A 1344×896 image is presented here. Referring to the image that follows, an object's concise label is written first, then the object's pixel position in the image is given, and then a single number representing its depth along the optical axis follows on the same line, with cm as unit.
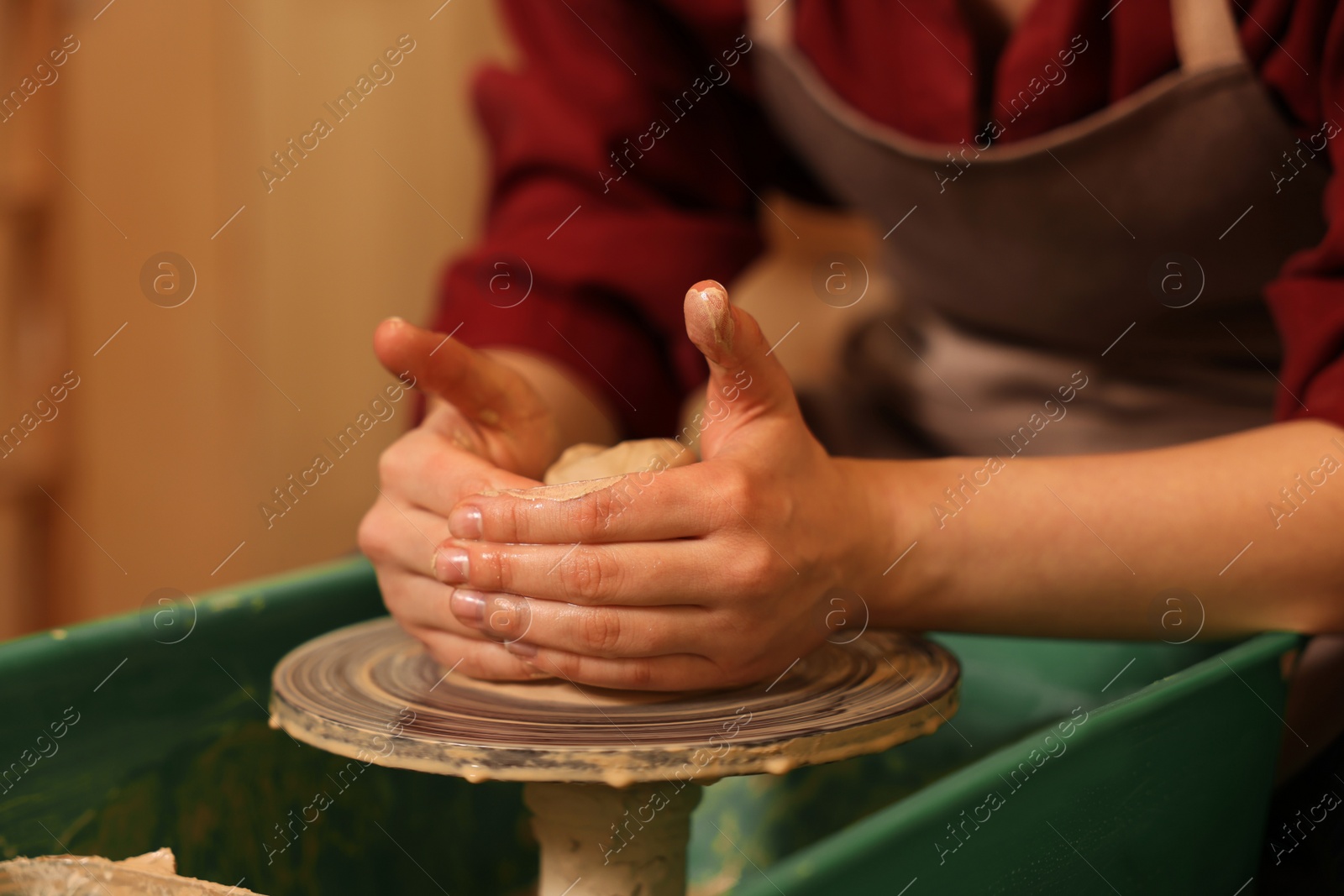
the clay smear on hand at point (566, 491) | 119
